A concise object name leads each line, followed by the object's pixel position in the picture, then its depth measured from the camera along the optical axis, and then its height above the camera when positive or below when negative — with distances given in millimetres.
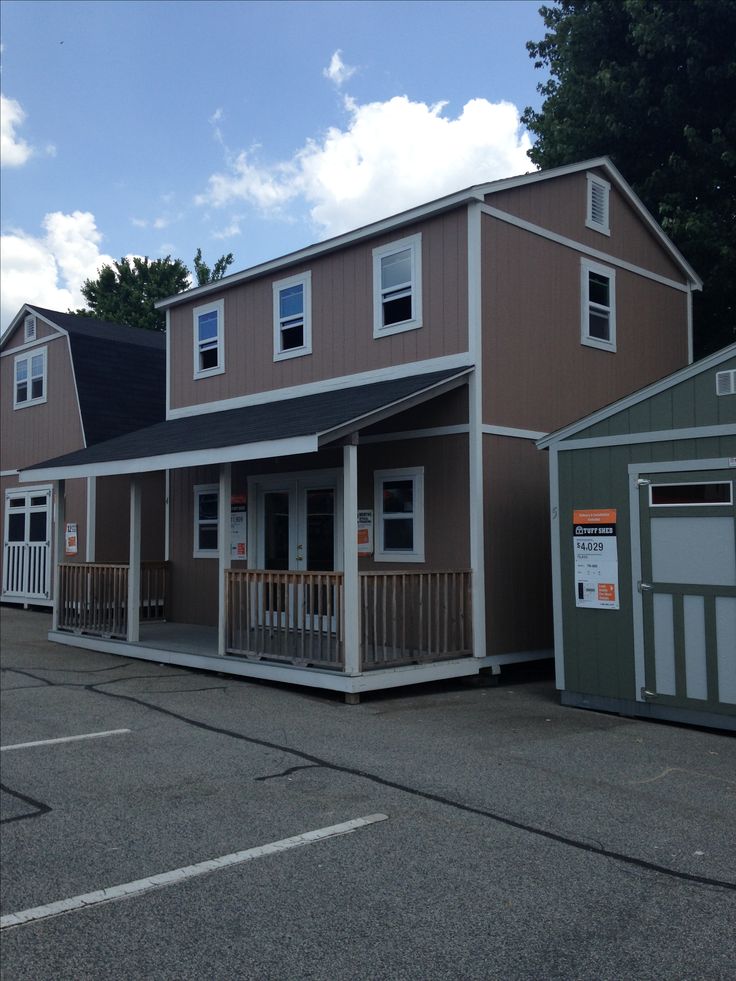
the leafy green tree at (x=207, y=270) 43781 +13216
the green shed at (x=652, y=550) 8672 -16
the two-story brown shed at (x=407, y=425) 11109 +1640
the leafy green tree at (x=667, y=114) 18078 +9013
